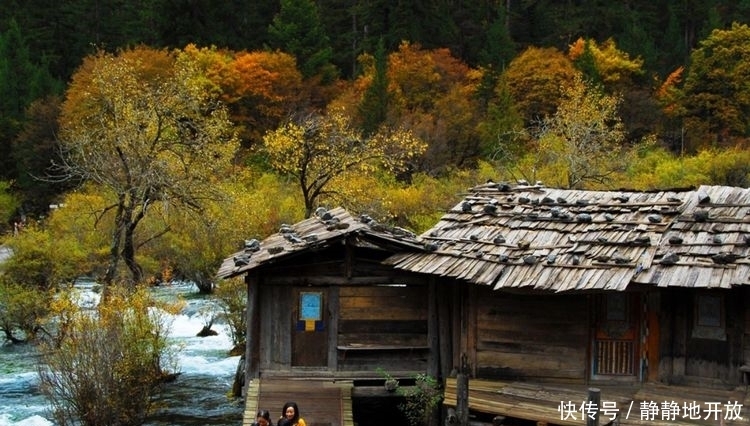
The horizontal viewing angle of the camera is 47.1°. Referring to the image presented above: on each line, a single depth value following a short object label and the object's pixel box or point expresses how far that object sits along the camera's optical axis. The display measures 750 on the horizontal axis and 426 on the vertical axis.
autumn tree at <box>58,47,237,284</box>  26.69
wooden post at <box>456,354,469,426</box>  14.80
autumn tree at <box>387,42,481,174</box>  45.38
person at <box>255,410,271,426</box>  13.29
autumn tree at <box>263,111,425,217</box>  31.14
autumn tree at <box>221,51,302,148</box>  50.09
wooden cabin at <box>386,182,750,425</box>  14.10
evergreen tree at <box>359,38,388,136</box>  46.31
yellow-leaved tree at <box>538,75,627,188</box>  32.78
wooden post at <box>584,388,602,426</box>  12.62
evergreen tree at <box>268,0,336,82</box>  54.50
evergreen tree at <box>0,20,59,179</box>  53.84
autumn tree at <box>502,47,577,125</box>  49.28
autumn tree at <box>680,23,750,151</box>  45.25
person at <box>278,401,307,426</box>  12.98
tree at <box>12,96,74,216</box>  50.00
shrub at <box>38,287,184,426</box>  17.05
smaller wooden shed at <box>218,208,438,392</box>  16.81
